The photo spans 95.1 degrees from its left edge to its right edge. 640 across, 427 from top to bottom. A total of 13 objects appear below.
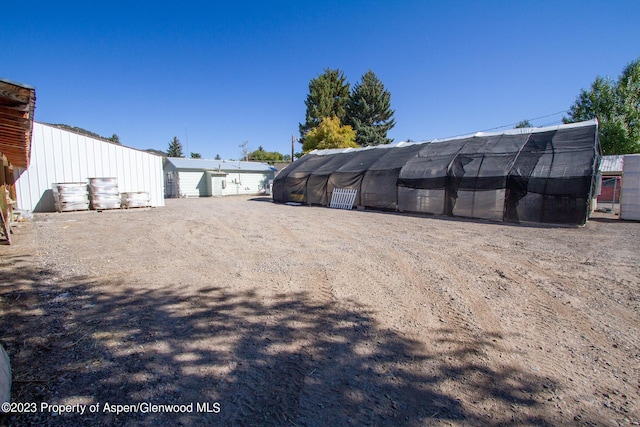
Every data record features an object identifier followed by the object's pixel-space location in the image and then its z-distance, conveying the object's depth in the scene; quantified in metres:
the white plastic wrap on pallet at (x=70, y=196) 12.20
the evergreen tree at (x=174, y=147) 74.94
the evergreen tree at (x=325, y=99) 36.13
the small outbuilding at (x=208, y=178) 26.92
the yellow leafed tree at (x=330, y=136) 28.86
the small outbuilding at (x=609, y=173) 19.78
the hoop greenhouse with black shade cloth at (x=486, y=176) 9.48
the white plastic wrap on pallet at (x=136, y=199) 14.16
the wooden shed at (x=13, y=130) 2.74
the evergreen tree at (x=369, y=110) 34.19
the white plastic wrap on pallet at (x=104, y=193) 12.96
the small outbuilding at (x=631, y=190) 10.07
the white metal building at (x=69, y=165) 12.10
